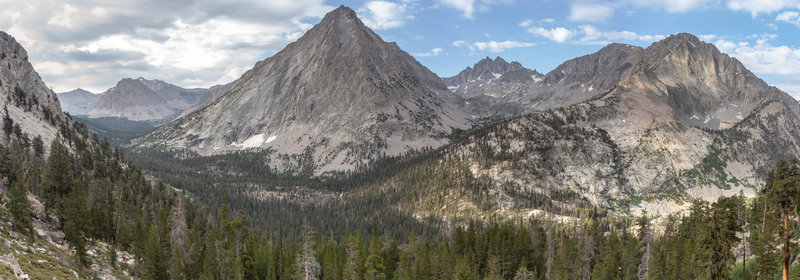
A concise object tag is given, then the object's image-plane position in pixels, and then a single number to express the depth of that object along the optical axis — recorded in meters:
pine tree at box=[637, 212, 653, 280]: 77.50
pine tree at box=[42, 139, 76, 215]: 72.38
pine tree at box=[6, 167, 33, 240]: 52.22
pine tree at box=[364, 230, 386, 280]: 71.44
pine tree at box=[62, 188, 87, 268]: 54.91
